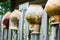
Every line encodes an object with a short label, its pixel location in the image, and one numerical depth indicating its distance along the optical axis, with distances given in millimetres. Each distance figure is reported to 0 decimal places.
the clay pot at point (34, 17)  1685
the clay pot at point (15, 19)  2173
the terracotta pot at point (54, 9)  1301
